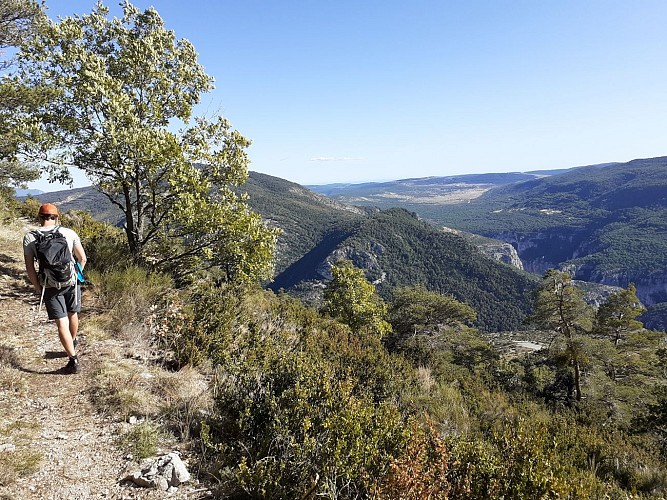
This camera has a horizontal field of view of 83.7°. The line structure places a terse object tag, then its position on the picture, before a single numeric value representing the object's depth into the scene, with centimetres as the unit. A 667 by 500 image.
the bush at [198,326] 561
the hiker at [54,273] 482
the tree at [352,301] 2515
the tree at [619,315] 2691
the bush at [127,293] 652
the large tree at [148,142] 730
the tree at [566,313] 2216
